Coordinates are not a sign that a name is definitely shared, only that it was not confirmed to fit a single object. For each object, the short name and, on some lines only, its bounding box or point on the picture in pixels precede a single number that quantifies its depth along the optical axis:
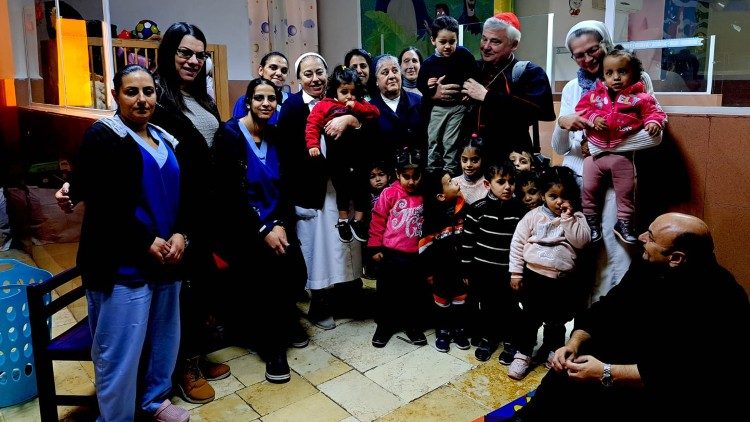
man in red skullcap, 3.13
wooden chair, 2.35
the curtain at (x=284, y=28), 7.46
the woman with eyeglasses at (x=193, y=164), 2.57
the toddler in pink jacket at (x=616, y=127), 2.65
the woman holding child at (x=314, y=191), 3.32
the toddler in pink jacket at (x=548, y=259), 2.87
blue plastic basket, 2.74
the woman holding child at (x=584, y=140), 2.83
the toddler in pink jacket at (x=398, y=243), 3.32
